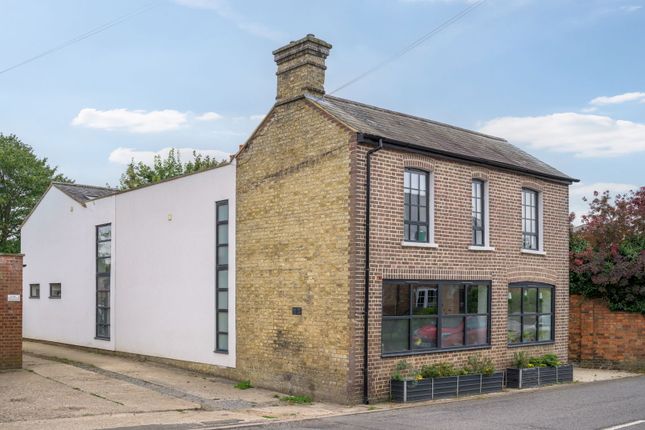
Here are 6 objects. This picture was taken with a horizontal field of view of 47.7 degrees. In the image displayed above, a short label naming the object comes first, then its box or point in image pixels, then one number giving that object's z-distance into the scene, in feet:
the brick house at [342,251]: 53.57
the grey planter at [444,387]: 52.90
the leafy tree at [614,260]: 74.69
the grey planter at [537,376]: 61.77
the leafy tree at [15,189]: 143.54
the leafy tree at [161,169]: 146.20
